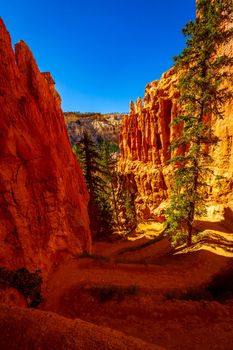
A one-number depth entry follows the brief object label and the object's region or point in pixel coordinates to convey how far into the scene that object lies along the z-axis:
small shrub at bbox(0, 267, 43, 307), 7.45
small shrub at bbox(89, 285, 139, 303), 8.67
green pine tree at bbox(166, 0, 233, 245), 10.65
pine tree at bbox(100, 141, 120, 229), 33.03
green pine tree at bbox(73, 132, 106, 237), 23.34
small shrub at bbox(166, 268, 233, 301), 8.47
